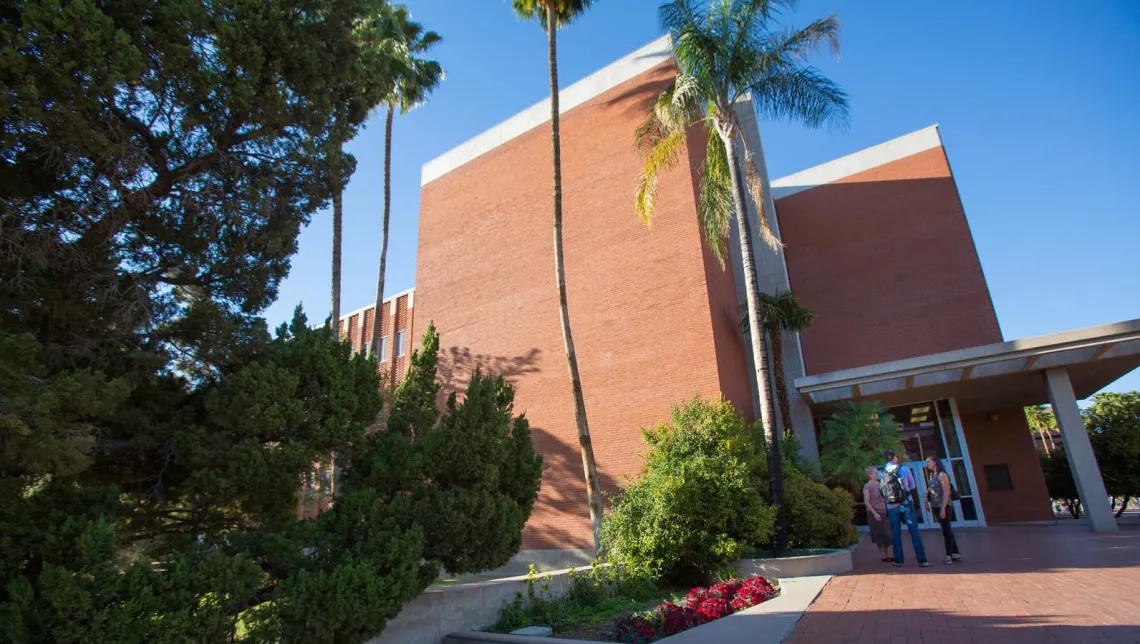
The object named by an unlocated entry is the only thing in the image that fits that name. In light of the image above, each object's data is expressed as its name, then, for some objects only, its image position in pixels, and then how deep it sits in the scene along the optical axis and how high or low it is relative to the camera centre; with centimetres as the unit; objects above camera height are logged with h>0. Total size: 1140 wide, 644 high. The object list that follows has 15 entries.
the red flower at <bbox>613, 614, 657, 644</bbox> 620 -126
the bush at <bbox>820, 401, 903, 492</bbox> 1625 +144
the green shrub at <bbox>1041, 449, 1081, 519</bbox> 2338 +26
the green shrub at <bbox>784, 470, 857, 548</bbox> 1130 -32
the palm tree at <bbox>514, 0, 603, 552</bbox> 1304 +716
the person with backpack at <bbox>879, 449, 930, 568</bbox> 948 -12
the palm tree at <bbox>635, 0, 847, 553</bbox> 1291 +902
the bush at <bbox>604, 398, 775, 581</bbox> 952 -24
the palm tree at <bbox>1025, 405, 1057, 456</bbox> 3877 +444
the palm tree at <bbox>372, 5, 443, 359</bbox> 1764 +1313
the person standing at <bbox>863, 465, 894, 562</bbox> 1024 -28
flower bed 634 -120
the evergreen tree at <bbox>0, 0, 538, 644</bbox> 461 +158
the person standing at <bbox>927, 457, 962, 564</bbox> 959 -12
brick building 1564 +611
